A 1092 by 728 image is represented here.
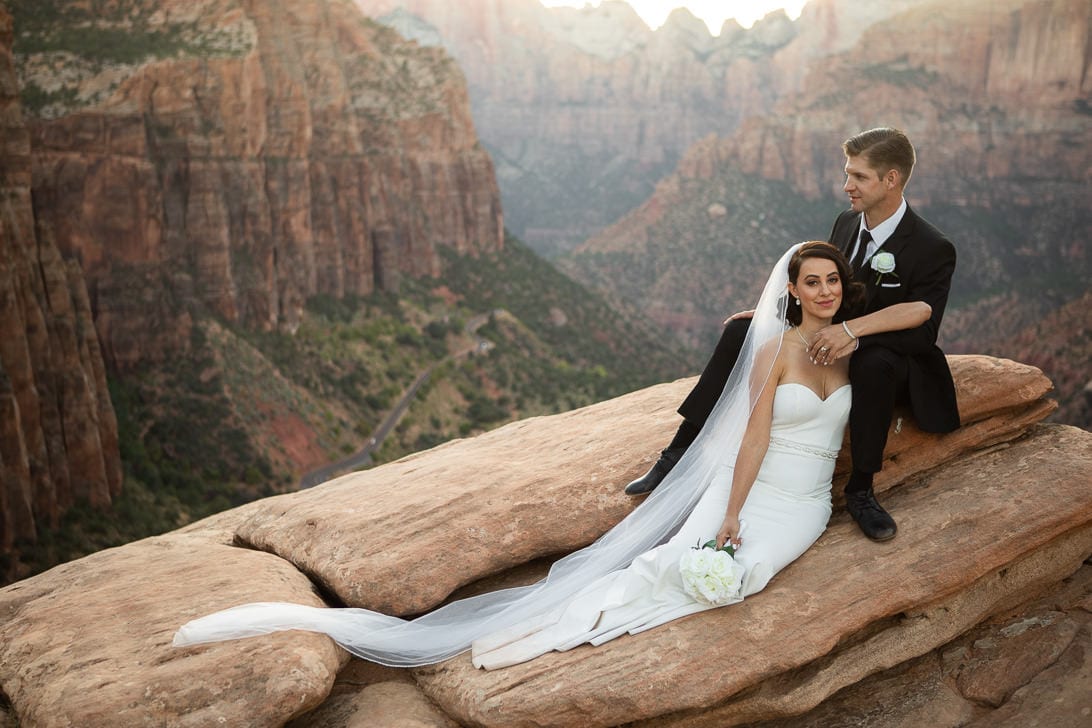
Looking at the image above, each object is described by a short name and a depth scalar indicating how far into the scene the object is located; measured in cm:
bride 760
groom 787
